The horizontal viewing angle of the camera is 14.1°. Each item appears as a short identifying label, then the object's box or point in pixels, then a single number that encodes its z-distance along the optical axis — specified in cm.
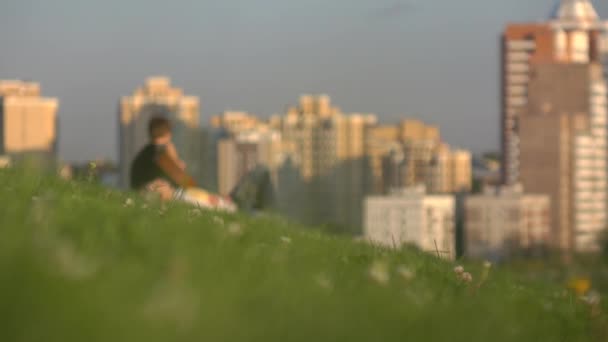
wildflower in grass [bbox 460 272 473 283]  1288
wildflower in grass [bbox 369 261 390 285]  899
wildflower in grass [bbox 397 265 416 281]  991
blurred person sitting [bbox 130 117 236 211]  2885
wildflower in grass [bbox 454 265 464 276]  1323
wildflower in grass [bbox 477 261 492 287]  1196
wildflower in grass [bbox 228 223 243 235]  1000
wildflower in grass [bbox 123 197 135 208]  1293
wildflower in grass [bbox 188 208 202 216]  1409
